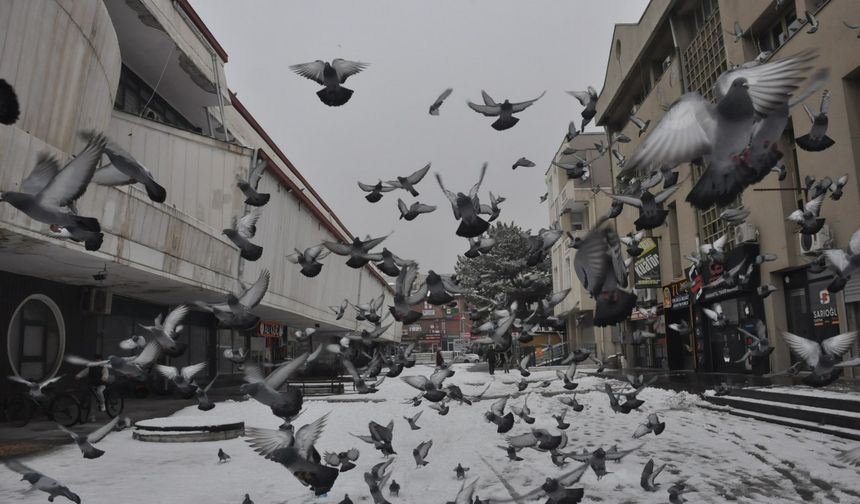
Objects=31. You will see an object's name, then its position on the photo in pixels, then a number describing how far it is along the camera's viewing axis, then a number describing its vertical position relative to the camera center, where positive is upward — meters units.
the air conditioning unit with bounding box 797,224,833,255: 16.93 +3.26
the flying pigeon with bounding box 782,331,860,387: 7.11 +0.00
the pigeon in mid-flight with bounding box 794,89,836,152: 7.00 +2.54
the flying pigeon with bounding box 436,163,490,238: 7.20 +1.71
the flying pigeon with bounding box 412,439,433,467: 8.52 -1.48
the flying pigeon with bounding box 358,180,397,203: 8.60 +2.28
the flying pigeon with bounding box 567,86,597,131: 8.49 +3.82
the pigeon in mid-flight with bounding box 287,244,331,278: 8.08 +1.21
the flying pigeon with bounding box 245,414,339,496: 5.68 -0.97
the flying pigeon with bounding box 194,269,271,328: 6.42 +0.45
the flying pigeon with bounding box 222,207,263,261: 7.18 +1.50
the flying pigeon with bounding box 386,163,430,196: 8.75 +2.44
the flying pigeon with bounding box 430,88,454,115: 8.21 +3.42
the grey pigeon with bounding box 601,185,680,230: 5.54 +1.35
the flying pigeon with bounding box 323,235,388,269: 7.85 +1.31
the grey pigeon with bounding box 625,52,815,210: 3.76 +1.43
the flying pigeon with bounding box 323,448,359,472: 7.32 -1.34
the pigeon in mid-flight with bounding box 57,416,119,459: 7.55 -1.29
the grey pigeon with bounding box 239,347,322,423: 5.38 -0.36
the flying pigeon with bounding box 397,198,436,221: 8.88 +2.05
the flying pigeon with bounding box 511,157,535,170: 9.57 +2.97
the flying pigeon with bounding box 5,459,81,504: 6.18 -1.46
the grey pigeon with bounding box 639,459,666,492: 7.46 -1.57
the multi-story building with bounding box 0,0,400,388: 10.59 +4.23
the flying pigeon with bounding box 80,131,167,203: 4.97 +1.65
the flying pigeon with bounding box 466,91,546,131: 7.60 +3.06
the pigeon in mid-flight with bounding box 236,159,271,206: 7.02 +2.02
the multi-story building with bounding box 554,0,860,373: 17.06 +5.87
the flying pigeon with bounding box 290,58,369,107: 6.62 +3.10
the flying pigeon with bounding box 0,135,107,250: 4.66 +1.21
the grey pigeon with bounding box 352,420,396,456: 7.71 -1.12
